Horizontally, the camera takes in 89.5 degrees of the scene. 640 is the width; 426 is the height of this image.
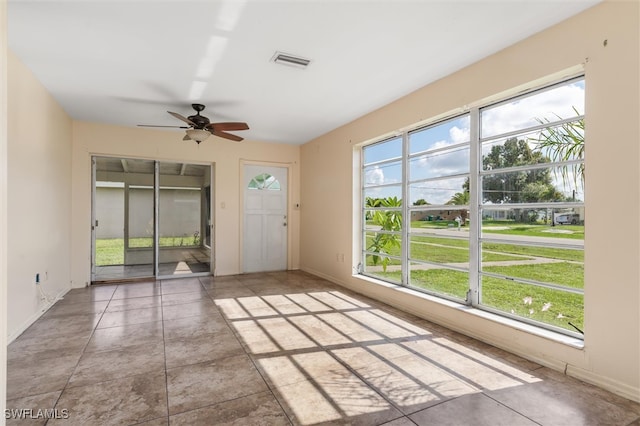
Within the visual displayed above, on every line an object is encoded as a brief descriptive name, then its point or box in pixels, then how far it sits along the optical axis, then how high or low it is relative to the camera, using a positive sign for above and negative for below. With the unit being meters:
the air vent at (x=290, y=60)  3.06 +1.47
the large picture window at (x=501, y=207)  2.62 +0.04
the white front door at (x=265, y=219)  6.48 -0.17
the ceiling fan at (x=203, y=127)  4.20 +1.13
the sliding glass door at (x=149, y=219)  5.63 -0.15
